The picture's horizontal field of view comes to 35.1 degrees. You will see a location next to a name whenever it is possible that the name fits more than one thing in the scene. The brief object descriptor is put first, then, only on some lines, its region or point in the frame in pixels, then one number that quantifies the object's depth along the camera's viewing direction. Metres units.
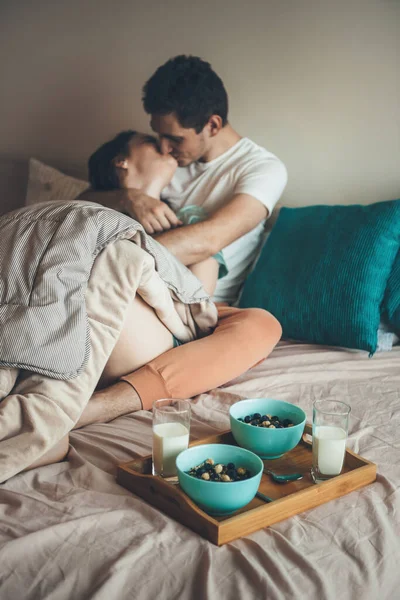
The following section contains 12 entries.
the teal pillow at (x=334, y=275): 1.86
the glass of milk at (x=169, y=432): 1.08
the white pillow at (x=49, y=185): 2.59
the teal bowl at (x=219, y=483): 0.95
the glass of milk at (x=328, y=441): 1.08
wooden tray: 0.95
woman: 1.46
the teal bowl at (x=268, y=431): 1.14
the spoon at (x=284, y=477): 1.10
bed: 0.86
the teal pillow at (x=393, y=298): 1.87
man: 2.09
